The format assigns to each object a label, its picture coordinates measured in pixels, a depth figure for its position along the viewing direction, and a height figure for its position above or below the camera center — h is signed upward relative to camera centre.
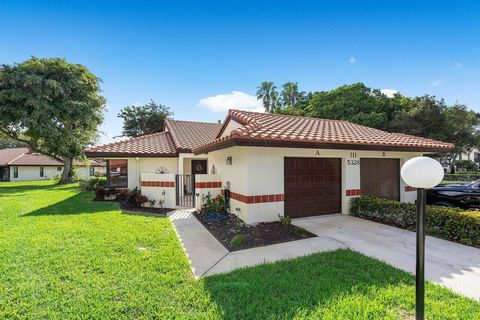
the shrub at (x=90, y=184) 17.09 -1.57
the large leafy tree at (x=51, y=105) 20.05 +5.16
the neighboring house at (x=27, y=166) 33.66 -0.50
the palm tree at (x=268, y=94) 49.00 +13.99
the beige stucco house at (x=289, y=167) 7.46 -0.20
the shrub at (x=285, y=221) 7.42 -1.88
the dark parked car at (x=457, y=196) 8.62 -1.35
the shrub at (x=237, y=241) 5.87 -2.02
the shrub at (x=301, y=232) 6.52 -2.01
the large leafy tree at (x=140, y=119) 33.50 +6.09
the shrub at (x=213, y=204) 9.16 -1.69
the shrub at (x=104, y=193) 13.02 -1.69
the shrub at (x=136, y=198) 10.97 -1.70
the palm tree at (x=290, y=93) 48.31 +13.99
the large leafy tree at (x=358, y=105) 28.92 +7.35
